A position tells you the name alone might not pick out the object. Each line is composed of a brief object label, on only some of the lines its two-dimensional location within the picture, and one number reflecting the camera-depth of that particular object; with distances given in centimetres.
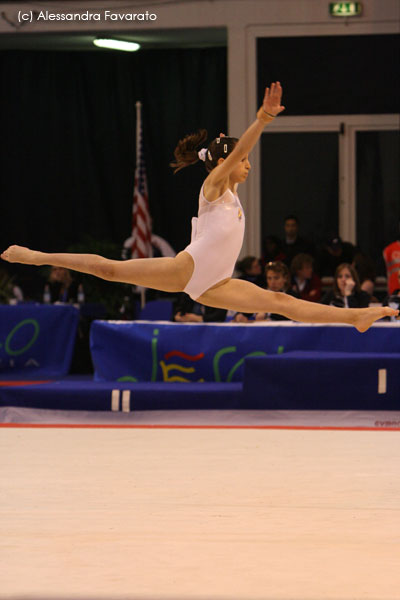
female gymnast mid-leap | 830
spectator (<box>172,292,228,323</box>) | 1553
